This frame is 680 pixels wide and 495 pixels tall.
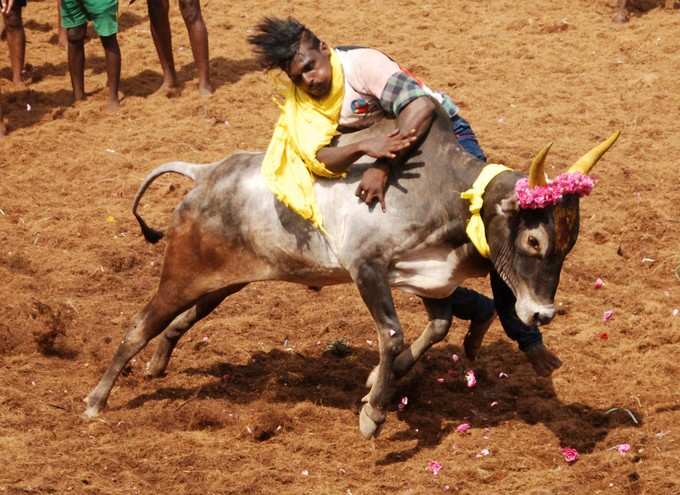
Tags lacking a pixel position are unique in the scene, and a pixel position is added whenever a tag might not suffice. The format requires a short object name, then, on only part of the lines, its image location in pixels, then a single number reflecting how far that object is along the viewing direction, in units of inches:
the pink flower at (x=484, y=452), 442.9
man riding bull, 425.1
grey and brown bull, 411.2
